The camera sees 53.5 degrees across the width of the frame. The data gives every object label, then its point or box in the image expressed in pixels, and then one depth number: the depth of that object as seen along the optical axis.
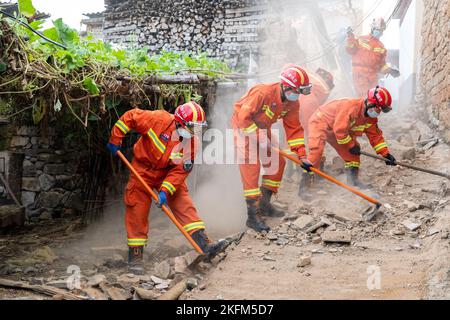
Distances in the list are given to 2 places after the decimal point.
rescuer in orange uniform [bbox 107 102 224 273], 4.62
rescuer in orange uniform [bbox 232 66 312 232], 5.30
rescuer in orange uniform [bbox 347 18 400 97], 8.80
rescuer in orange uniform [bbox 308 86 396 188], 5.95
